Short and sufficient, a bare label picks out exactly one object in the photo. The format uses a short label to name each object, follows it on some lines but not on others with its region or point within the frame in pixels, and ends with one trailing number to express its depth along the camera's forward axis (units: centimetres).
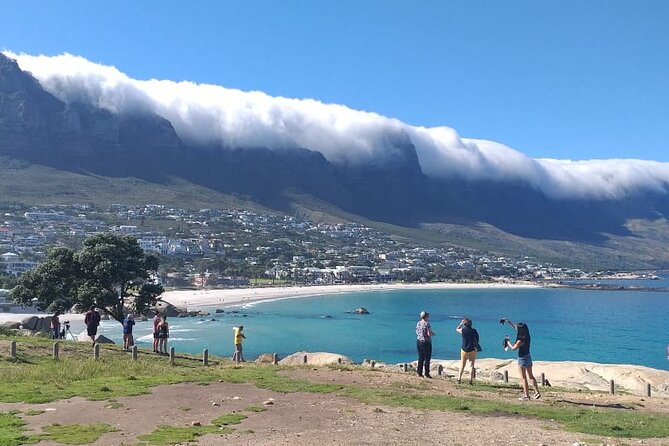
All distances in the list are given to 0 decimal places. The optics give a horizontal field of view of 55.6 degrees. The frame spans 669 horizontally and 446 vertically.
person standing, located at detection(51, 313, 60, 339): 3089
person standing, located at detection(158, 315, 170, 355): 2528
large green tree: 3622
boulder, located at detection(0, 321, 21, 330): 4169
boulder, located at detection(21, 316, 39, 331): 4476
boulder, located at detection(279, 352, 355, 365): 3326
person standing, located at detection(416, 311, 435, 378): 1867
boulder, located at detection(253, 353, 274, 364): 3014
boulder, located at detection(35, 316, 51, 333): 4469
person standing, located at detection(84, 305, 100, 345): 2608
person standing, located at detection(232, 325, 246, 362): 2553
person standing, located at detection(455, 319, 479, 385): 1775
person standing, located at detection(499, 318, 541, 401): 1533
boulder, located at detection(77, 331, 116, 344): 3442
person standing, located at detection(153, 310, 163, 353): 2506
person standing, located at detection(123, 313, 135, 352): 2590
